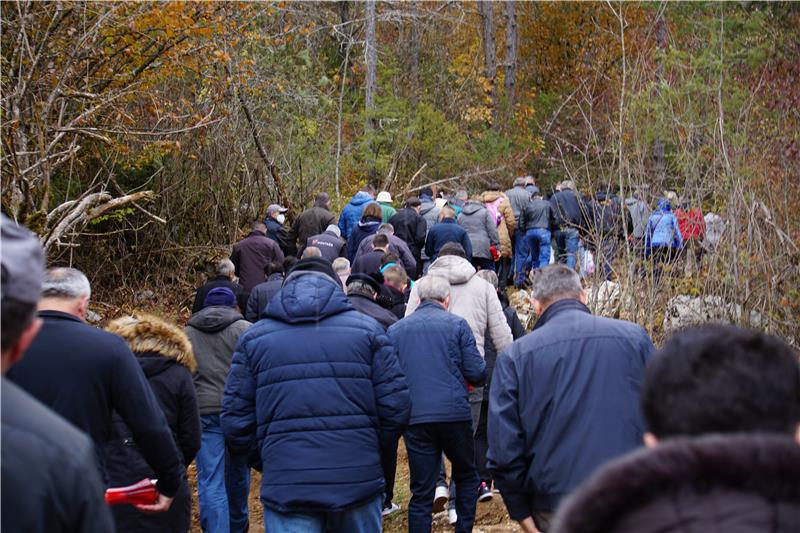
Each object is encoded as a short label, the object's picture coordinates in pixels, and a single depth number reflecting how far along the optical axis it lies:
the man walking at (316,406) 4.99
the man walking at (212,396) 7.08
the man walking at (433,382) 6.67
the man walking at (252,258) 12.45
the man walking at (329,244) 12.35
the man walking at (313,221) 14.17
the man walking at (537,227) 16.31
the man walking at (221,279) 9.02
